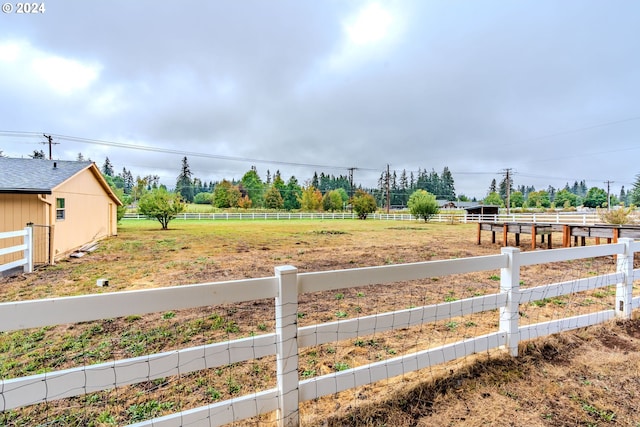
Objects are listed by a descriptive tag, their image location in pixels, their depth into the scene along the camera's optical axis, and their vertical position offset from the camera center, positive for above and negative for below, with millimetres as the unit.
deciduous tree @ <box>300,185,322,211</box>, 57031 +2118
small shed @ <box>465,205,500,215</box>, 44562 +537
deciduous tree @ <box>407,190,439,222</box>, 32844 +653
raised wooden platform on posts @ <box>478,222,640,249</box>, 9602 -598
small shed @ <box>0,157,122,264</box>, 9320 +265
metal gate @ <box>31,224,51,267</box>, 9227 -1096
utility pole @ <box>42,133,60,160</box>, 29031 +6983
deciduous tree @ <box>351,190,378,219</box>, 42375 +1051
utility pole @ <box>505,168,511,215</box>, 45281 +6117
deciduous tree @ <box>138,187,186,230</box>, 23000 +383
